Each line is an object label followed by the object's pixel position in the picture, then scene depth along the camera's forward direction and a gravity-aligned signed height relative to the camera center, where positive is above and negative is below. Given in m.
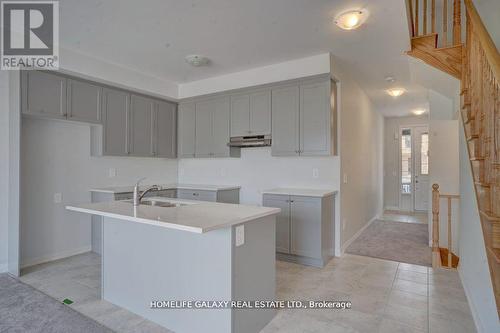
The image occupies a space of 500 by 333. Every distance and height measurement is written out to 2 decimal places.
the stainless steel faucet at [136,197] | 2.40 -0.26
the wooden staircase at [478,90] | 1.48 +0.48
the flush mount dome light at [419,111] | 7.03 +1.37
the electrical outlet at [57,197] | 3.77 -0.41
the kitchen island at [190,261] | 1.88 -0.71
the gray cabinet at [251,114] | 4.18 +0.80
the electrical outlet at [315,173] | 4.04 -0.09
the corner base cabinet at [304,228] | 3.47 -0.77
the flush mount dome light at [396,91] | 5.22 +1.38
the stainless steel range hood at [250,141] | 4.19 +0.39
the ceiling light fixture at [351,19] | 2.64 +1.40
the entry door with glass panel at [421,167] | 7.60 -0.02
